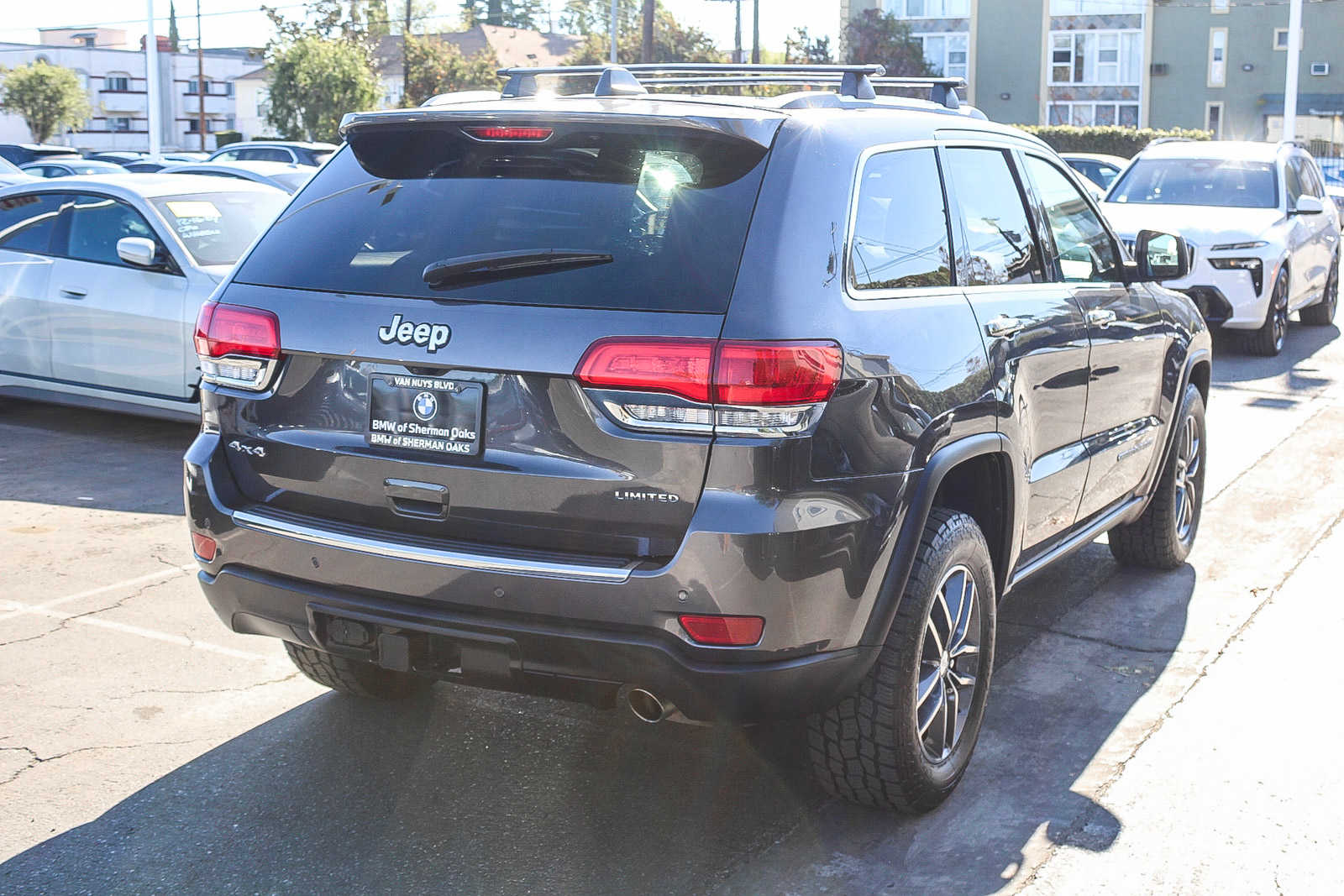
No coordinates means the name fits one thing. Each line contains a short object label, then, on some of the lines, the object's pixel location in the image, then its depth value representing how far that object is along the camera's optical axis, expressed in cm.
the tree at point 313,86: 4450
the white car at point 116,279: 859
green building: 5194
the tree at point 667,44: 6812
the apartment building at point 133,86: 9631
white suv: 1248
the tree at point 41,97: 6512
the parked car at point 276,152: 2502
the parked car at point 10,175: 1915
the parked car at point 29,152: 2870
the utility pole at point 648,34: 4291
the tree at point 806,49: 5934
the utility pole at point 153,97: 2938
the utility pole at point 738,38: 6009
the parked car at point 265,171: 1270
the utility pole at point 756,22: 5881
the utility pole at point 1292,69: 2856
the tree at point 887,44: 5472
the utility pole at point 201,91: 6431
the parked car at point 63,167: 2434
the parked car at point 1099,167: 2145
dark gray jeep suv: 322
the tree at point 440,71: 5831
